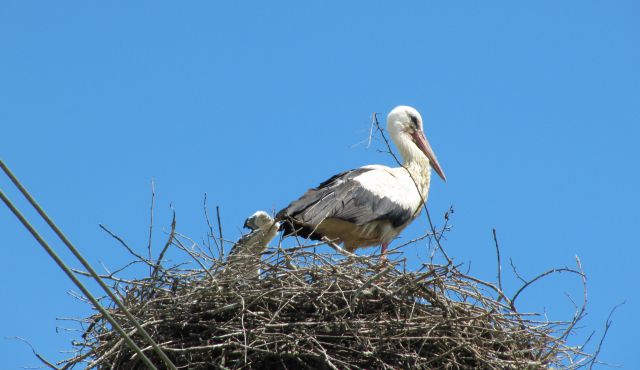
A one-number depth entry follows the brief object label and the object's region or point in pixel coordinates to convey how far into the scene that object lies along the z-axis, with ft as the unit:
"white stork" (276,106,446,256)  54.70
